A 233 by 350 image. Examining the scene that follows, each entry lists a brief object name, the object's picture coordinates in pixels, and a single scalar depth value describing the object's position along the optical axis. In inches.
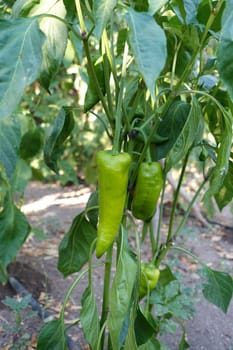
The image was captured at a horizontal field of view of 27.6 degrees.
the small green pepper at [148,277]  39.0
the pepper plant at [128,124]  24.5
